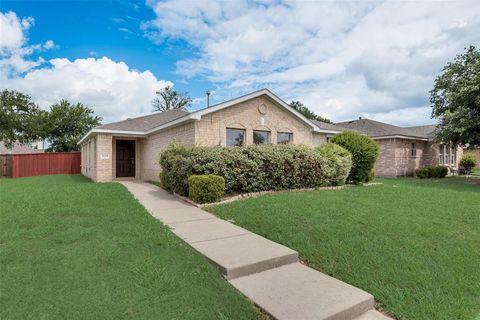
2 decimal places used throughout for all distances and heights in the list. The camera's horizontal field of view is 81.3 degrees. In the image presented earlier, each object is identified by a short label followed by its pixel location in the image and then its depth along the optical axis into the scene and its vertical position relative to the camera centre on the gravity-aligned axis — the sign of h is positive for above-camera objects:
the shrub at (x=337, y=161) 11.44 -0.12
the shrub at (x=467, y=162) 25.36 -0.34
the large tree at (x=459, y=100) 15.66 +3.67
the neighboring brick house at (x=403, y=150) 20.88 +0.69
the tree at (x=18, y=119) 28.11 +4.07
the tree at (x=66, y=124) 34.75 +4.32
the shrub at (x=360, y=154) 12.98 +0.19
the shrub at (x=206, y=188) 8.31 -0.90
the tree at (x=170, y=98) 43.41 +9.35
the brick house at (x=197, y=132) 11.99 +1.27
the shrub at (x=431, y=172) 20.30 -1.01
